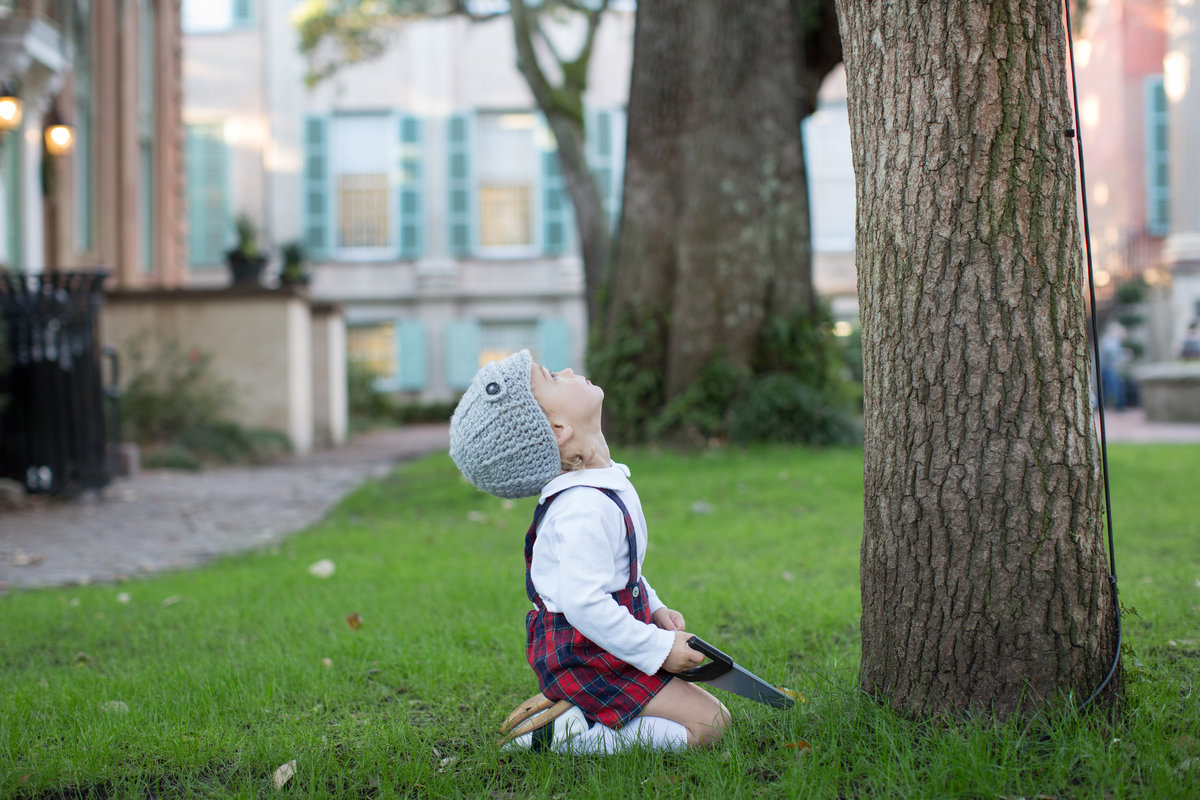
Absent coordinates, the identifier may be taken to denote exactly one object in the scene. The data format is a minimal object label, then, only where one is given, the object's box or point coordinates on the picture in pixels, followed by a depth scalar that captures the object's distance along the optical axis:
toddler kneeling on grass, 2.07
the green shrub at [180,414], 11.08
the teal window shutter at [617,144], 24.09
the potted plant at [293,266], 16.65
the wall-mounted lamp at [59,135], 8.99
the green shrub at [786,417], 8.18
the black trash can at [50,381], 6.93
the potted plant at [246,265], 12.75
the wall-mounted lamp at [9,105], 7.83
